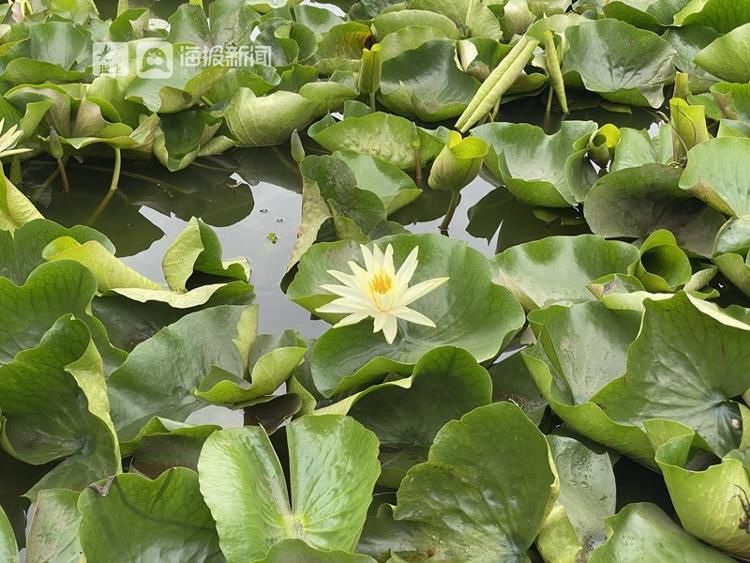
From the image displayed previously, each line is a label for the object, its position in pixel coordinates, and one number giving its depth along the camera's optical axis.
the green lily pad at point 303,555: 0.97
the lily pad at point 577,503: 1.09
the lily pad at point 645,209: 1.76
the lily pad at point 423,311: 1.36
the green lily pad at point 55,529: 1.11
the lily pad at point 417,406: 1.27
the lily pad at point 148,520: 1.04
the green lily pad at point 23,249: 1.59
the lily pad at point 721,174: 1.69
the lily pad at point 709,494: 1.04
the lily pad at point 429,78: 2.37
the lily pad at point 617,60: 2.42
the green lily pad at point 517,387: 1.35
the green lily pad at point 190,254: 1.61
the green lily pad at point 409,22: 2.56
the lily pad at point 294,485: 1.06
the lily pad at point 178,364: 1.34
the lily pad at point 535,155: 1.92
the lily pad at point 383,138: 2.06
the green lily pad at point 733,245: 1.60
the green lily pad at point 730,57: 2.27
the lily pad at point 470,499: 1.12
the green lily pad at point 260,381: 1.26
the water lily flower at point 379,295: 1.32
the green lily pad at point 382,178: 1.91
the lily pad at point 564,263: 1.57
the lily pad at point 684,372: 1.28
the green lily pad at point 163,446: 1.22
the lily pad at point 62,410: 1.26
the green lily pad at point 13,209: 1.73
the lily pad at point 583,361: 1.23
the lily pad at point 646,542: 1.06
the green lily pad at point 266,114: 2.18
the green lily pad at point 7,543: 1.05
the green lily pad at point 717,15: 2.49
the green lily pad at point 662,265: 1.55
